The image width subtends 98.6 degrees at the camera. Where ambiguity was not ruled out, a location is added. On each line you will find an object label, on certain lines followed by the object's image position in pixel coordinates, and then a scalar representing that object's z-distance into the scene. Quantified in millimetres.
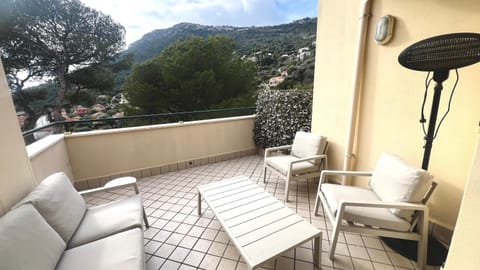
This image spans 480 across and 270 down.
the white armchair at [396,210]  1587
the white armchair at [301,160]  2664
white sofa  1069
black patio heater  1321
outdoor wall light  2020
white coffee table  1368
